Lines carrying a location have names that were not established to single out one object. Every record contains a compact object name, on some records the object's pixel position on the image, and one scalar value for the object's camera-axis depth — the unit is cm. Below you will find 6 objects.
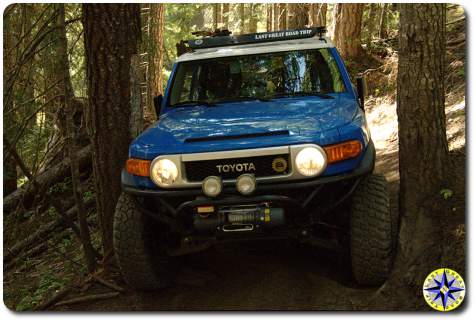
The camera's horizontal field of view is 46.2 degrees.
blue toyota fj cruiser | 356
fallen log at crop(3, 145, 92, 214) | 619
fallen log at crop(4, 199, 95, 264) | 583
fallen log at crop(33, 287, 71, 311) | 452
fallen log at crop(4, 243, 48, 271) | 593
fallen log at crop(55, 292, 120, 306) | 447
